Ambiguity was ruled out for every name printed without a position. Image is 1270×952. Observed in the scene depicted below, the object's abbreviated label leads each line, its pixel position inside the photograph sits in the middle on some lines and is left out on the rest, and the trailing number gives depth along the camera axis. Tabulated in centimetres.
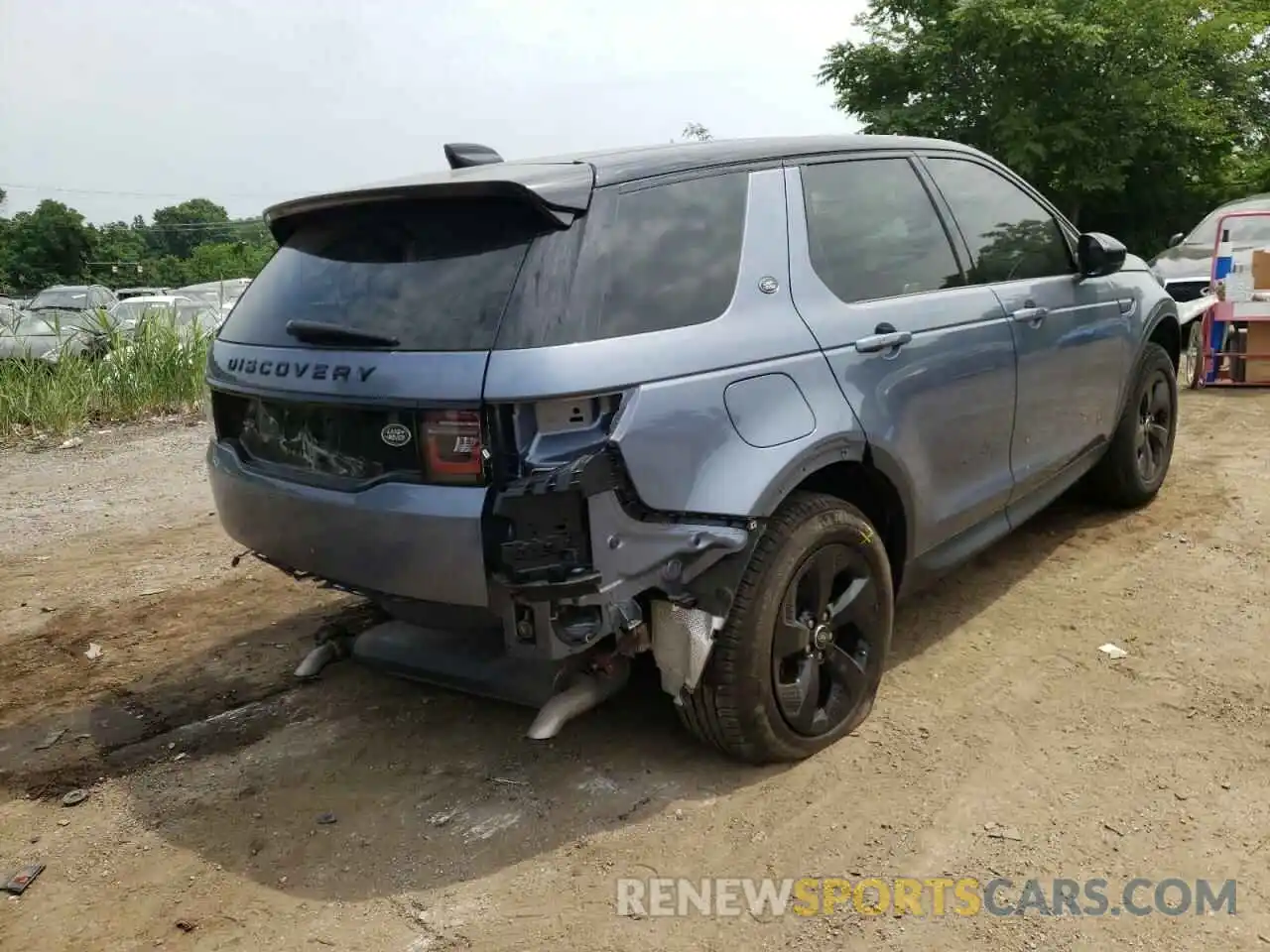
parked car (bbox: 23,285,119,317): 1466
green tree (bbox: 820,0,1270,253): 1847
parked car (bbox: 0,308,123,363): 970
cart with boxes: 825
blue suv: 262
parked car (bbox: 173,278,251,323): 1423
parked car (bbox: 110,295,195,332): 1011
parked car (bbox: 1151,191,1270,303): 1024
